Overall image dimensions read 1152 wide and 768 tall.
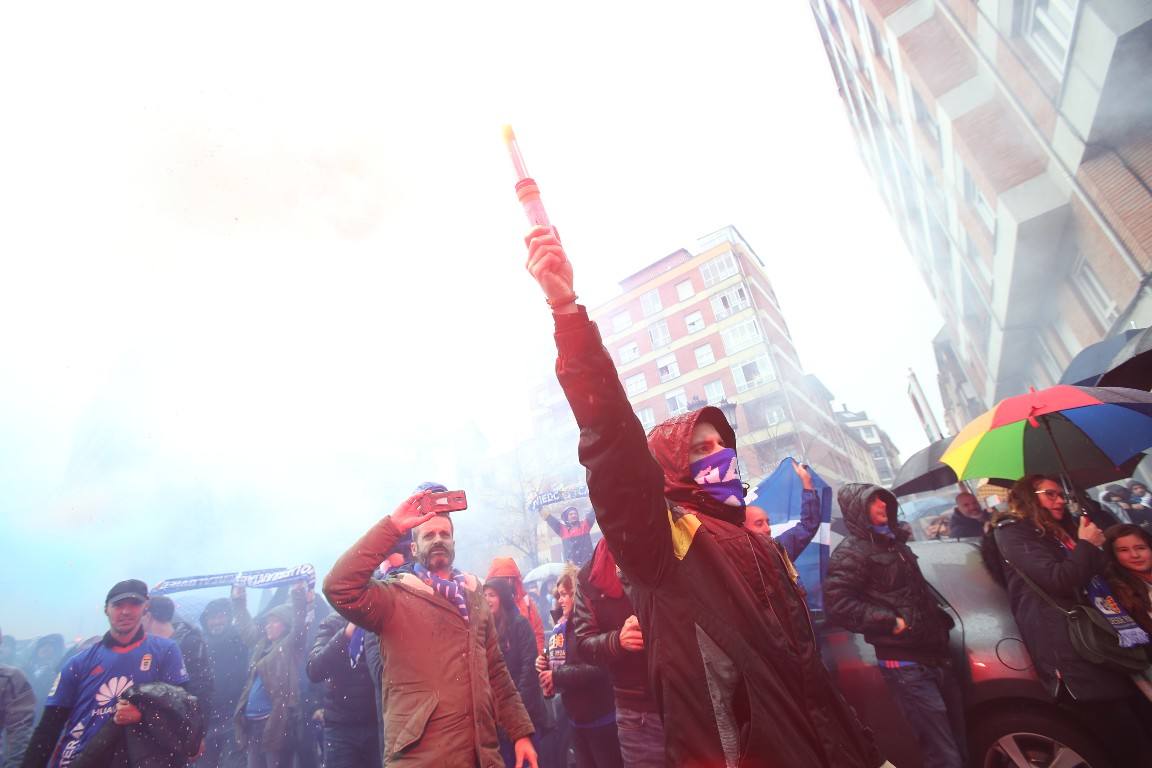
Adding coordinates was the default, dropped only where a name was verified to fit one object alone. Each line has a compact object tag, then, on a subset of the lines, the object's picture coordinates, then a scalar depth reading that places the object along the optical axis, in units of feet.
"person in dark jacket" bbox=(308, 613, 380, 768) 13.50
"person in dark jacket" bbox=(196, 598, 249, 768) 20.42
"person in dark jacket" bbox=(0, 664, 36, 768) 15.94
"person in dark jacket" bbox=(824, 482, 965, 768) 10.57
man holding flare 4.23
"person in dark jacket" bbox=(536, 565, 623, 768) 11.32
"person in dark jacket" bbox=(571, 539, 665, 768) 9.48
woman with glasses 9.65
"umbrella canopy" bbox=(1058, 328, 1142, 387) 21.01
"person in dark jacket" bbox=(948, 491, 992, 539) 21.26
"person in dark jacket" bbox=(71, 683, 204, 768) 10.66
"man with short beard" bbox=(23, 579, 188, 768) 10.52
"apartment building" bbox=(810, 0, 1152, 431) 24.68
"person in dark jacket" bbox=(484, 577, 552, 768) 14.53
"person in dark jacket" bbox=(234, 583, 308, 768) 18.06
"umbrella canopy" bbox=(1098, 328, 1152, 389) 15.20
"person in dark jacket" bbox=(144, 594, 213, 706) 18.25
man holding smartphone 7.50
